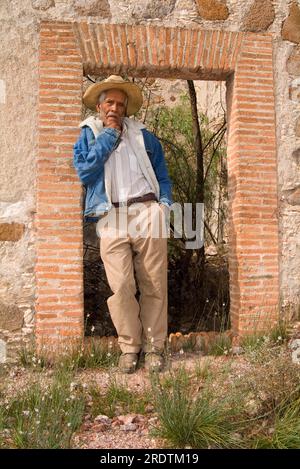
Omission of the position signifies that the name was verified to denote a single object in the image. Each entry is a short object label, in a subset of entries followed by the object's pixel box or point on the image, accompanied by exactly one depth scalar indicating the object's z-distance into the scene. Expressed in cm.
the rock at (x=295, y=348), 385
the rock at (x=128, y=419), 322
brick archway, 432
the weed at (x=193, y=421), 293
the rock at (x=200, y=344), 456
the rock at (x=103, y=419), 326
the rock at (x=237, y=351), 434
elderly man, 407
